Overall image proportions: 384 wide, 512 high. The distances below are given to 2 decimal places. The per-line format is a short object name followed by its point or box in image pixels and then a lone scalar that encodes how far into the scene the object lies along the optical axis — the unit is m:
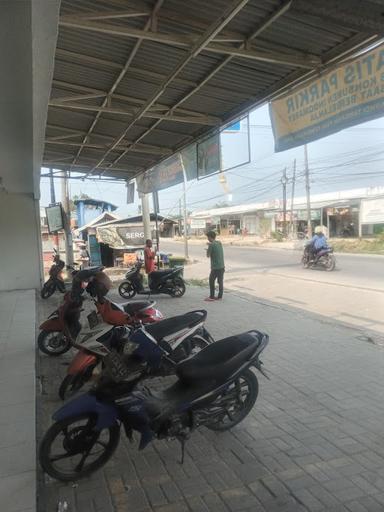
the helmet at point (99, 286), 5.36
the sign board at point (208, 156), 7.98
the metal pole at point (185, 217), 22.58
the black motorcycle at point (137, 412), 2.87
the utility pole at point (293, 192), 39.00
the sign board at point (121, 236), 18.34
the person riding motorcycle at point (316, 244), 16.55
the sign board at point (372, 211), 29.48
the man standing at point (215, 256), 9.77
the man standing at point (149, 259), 12.99
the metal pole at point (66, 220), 13.80
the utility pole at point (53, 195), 15.95
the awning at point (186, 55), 3.88
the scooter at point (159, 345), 3.91
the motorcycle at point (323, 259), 16.20
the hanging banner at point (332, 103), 4.21
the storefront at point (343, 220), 35.16
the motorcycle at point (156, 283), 10.75
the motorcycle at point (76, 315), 5.12
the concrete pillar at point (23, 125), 2.64
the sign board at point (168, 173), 9.32
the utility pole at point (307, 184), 30.14
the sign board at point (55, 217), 13.32
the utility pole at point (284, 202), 40.78
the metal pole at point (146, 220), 16.22
